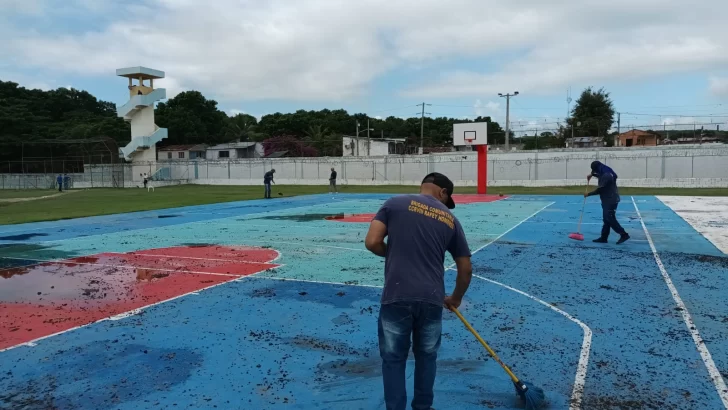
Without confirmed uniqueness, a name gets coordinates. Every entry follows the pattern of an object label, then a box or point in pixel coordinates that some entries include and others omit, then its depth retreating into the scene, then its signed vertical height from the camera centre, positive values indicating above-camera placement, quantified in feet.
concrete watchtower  183.93 +19.49
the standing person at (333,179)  121.70 -3.13
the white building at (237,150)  229.86 +7.24
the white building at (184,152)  239.30 +6.84
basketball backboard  109.91 +6.72
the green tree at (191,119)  258.37 +24.11
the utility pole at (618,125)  167.43 +12.37
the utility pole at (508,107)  178.44 +20.37
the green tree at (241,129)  272.92 +20.07
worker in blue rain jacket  40.45 -2.28
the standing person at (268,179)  101.40 -2.54
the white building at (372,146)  221.46 +8.69
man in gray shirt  11.97 -2.66
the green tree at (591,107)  218.79 +24.69
